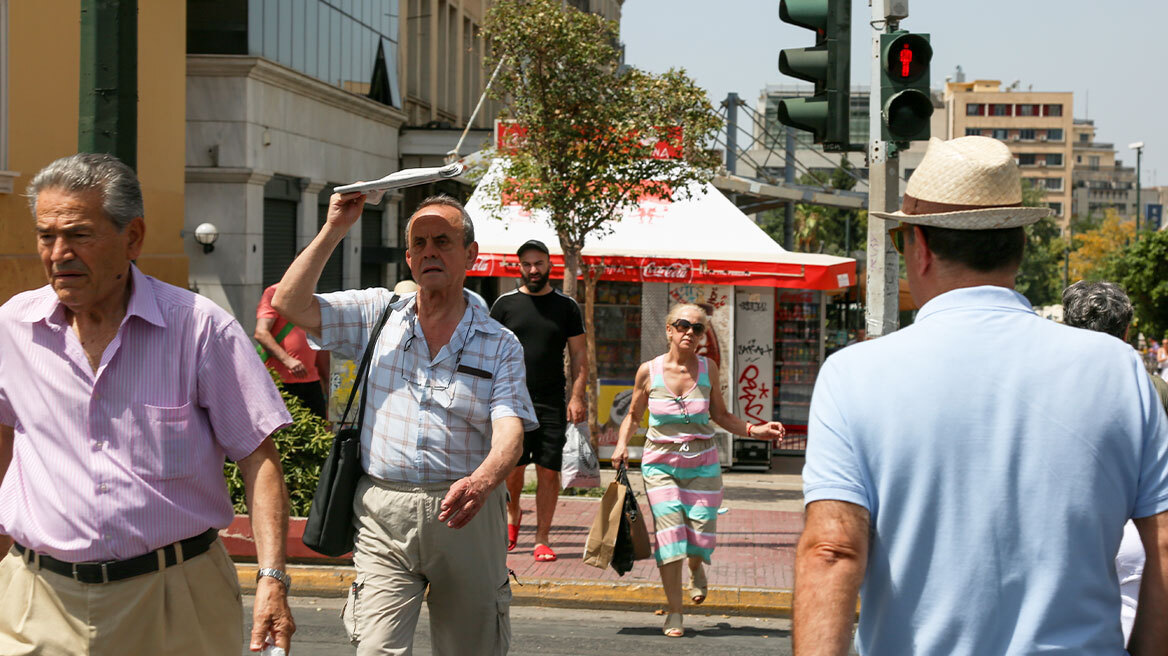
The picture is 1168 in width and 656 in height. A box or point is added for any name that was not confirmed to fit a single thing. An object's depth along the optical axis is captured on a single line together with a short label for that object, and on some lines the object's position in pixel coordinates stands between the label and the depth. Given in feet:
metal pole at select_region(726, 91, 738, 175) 69.77
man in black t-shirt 29.19
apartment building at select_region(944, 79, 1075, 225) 591.78
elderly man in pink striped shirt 10.50
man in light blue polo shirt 7.30
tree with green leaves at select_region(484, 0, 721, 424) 43.70
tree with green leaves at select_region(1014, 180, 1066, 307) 356.38
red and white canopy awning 47.75
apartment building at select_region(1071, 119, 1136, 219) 616.39
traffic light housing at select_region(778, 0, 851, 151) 25.81
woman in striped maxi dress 24.43
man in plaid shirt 14.37
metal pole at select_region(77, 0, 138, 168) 19.71
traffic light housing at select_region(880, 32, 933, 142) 23.44
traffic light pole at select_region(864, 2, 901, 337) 23.86
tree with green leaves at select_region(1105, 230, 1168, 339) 105.81
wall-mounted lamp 64.94
